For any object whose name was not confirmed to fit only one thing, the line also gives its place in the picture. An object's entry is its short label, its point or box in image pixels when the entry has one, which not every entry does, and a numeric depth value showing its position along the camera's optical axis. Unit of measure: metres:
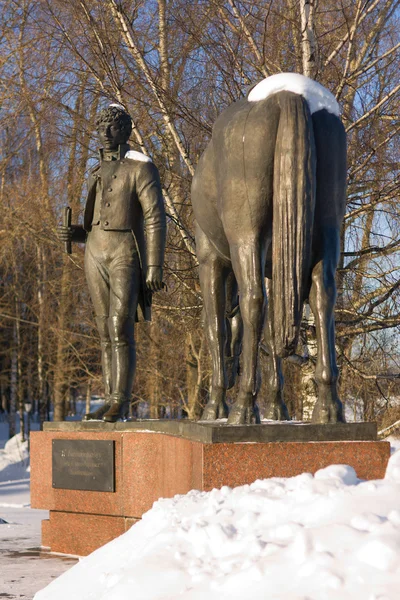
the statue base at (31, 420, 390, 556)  5.17
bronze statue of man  7.50
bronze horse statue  5.32
